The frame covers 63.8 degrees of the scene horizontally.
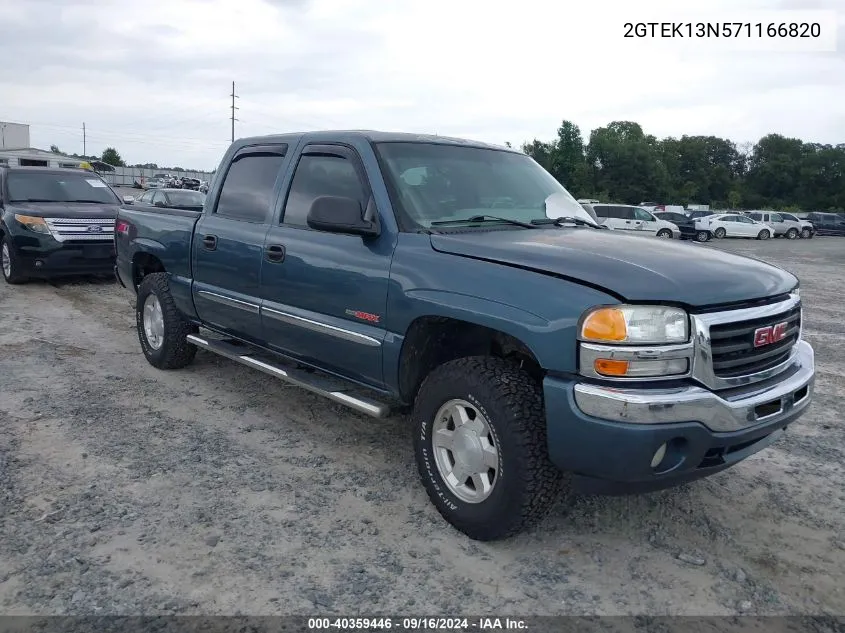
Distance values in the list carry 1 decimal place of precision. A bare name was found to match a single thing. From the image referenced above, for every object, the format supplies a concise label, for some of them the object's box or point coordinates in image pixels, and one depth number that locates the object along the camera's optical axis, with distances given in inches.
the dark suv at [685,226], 1301.7
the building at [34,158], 2342.3
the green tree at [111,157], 4019.7
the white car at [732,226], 1397.6
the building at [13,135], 3132.4
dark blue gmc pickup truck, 107.1
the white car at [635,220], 1187.3
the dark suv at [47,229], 381.1
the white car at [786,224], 1529.3
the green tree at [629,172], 3152.1
